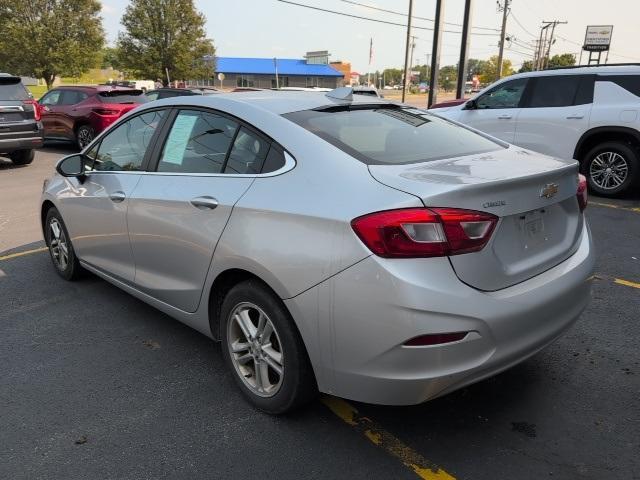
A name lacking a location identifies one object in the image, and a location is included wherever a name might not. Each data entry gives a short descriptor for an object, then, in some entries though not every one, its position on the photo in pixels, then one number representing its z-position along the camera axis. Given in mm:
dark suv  11227
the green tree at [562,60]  86175
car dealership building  74625
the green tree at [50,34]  30594
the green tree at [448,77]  122688
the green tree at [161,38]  36969
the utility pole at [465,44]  17281
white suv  7922
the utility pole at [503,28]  39875
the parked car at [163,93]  14628
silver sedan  2238
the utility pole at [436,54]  17609
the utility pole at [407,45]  29656
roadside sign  45219
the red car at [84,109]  13539
